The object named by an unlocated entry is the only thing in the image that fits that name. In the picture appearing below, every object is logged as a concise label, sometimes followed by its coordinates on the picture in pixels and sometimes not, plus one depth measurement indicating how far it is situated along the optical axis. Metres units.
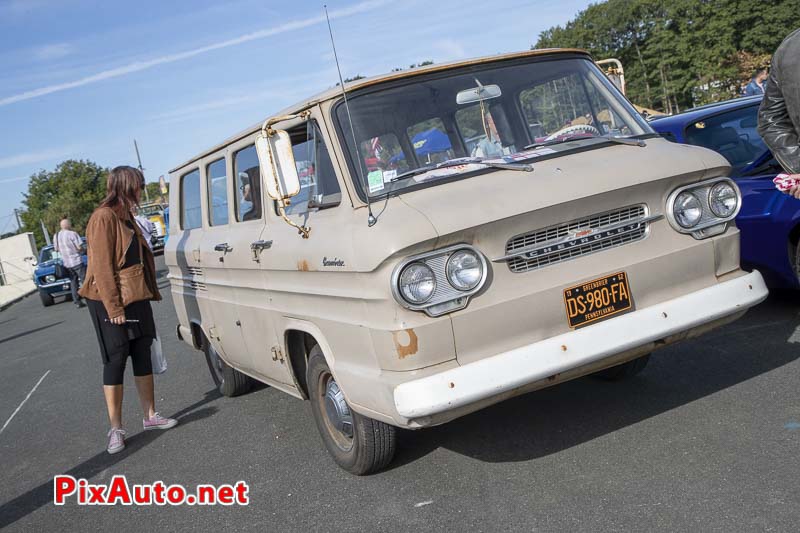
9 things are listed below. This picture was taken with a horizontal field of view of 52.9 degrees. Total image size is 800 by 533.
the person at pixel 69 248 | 16.89
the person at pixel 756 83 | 12.11
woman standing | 5.71
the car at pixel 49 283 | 20.91
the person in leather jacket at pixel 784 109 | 3.99
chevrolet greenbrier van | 3.62
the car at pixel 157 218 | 34.31
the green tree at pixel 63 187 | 77.06
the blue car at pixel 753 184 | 5.88
